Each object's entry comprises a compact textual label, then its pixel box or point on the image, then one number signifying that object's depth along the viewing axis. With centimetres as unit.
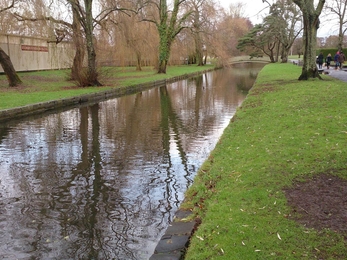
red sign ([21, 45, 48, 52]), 3712
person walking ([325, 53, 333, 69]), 2949
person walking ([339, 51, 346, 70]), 2896
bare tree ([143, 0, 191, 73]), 3497
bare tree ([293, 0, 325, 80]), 1827
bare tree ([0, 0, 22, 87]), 2091
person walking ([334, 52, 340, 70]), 2908
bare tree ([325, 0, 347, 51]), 3894
